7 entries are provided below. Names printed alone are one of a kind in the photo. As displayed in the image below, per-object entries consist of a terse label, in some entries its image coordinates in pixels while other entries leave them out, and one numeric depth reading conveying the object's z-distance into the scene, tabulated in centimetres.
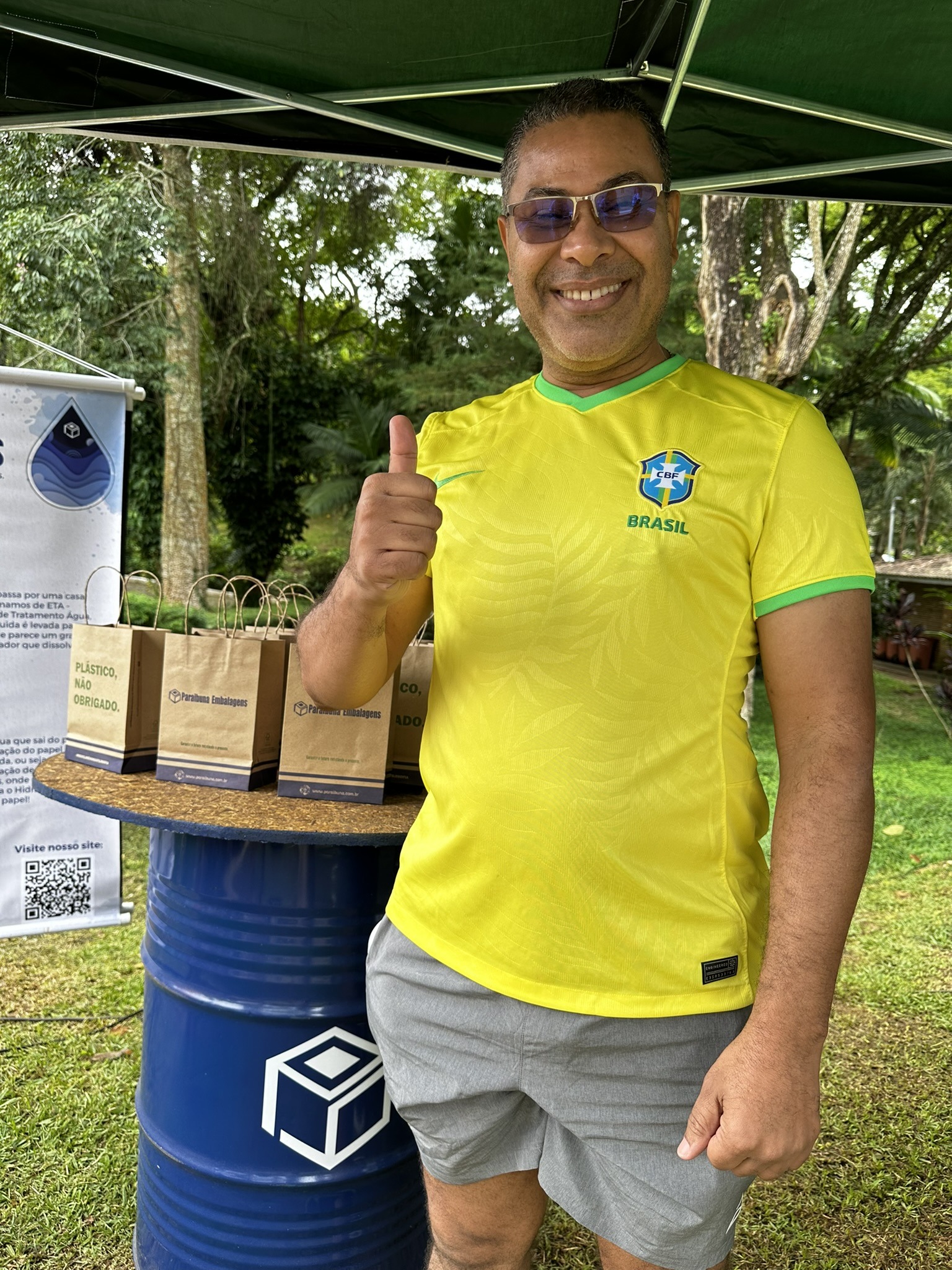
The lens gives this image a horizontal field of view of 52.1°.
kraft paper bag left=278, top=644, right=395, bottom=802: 212
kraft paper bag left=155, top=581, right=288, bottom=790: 217
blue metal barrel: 207
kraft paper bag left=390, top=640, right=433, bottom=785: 228
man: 130
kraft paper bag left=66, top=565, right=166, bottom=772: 230
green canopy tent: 228
